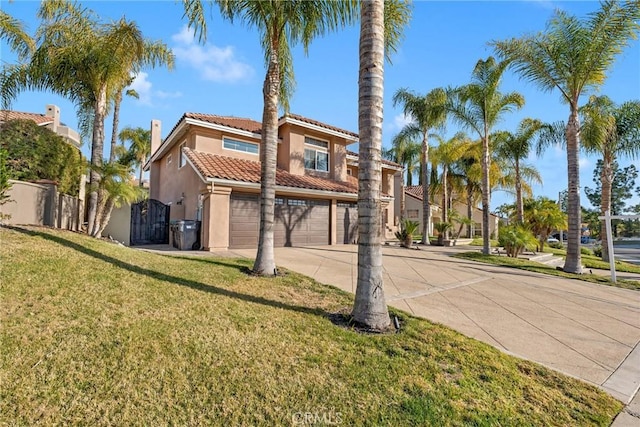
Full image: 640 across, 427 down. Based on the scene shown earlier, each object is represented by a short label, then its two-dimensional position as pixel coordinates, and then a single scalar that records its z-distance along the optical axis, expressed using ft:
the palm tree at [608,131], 49.19
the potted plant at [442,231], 70.12
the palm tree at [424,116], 59.47
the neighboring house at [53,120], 67.41
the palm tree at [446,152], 74.90
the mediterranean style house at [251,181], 44.16
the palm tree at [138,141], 104.73
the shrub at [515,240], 49.26
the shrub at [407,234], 60.13
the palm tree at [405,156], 100.78
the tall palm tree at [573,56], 35.29
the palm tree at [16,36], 29.41
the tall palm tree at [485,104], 49.78
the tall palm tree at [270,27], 24.93
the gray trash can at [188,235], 43.83
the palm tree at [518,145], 63.31
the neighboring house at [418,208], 119.03
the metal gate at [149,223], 53.42
